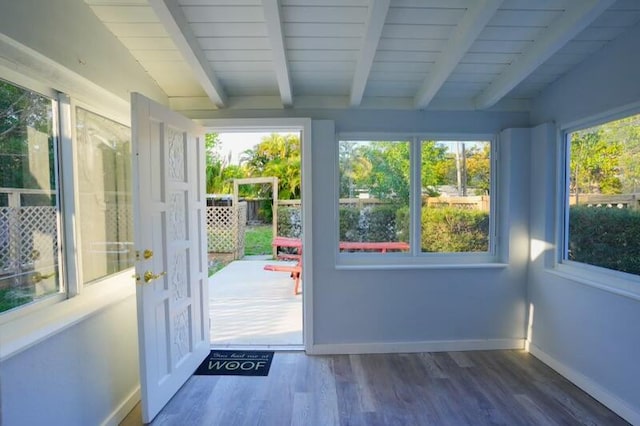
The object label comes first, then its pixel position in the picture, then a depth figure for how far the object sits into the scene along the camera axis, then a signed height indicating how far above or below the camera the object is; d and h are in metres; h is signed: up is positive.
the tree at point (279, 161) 8.23 +1.08
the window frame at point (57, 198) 1.62 +0.03
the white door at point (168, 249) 1.90 -0.32
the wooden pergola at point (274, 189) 7.32 +0.29
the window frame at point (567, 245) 2.06 -0.38
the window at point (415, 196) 2.93 +0.04
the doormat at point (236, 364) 2.52 -1.33
